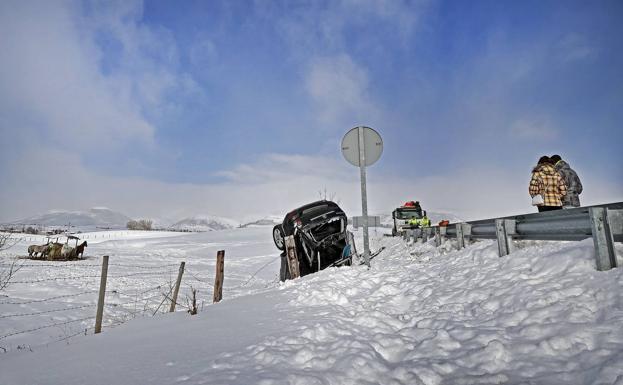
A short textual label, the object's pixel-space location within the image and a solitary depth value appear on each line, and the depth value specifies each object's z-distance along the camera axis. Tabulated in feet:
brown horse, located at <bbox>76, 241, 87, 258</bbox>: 67.72
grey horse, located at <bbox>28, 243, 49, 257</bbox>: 64.69
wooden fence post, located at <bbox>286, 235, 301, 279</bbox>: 27.81
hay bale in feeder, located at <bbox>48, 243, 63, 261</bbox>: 65.68
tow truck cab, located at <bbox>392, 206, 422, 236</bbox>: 68.23
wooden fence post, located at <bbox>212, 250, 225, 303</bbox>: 24.41
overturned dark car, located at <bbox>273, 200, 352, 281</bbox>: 29.81
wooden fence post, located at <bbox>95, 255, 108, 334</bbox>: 17.95
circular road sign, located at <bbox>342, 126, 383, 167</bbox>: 23.67
